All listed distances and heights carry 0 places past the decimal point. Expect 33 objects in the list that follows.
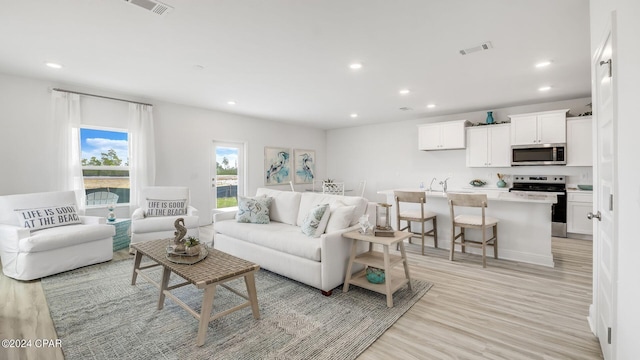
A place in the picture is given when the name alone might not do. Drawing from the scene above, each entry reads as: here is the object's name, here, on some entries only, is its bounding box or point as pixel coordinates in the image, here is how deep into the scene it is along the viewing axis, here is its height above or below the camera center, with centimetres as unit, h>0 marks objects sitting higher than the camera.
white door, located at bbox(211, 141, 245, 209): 620 +13
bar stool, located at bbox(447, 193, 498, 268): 351 -56
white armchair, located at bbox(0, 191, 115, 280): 310 -62
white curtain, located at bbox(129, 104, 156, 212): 492 +52
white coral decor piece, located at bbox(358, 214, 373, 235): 279 -47
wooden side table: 255 -80
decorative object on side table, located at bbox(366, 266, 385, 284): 275 -94
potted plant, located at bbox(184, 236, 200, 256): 246 -58
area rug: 194 -113
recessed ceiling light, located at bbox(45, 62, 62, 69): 353 +144
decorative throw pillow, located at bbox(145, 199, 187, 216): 445 -42
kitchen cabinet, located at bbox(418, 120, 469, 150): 604 +92
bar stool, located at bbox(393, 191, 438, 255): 405 -54
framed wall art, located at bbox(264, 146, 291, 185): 718 +35
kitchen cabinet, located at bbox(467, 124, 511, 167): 562 +62
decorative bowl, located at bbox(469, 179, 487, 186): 614 -12
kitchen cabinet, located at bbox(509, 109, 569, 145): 500 +87
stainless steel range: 508 -23
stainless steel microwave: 505 +40
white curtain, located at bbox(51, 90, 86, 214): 421 +57
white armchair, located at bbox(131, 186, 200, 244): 416 -52
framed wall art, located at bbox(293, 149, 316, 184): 793 +37
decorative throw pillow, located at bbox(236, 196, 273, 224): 380 -42
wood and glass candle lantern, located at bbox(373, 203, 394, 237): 269 -48
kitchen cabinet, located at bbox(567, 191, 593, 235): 485 -61
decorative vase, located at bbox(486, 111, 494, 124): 580 +119
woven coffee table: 201 -69
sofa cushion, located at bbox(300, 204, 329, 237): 306 -46
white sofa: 278 -66
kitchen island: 353 -64
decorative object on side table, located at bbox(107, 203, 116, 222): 428 -53
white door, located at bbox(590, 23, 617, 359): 151 -16
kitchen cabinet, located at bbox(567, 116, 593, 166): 484 +59
